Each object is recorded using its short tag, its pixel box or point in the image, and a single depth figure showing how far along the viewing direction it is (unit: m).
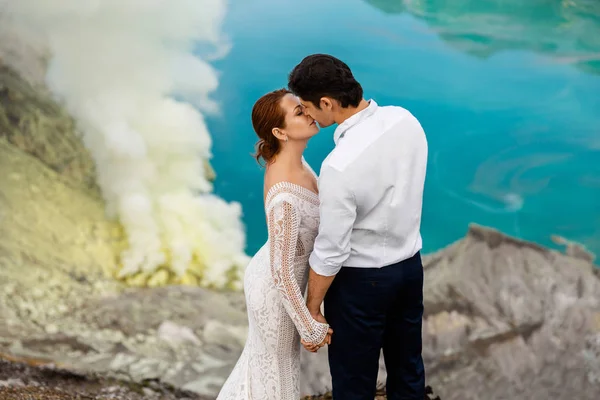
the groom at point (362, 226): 1.97
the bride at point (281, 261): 2.21
